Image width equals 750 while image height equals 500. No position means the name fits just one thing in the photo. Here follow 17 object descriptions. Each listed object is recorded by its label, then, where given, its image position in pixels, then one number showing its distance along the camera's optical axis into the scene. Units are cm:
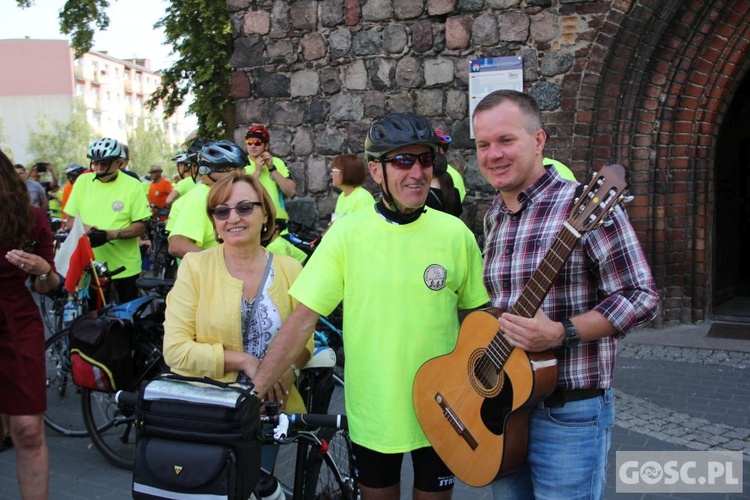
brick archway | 728
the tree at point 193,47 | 1207
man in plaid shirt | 228
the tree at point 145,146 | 6367
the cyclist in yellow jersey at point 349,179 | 674
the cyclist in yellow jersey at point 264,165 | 724
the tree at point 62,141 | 5862
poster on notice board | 778
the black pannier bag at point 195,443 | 215
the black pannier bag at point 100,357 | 444
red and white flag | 498
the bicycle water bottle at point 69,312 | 621
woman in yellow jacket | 293
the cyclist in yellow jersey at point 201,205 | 465
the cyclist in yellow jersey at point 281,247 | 467
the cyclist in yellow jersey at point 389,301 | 259
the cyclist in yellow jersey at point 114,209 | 619
